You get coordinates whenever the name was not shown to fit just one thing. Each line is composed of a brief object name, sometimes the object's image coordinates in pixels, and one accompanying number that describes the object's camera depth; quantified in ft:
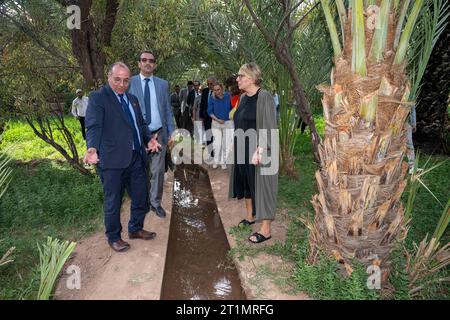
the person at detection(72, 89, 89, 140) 34.32
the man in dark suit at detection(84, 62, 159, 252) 12.50
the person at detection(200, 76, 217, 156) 26.96
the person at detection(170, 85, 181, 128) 45.29
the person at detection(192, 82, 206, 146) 30.36
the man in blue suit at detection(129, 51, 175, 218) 15.89
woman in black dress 12.98
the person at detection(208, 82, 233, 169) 24.39
